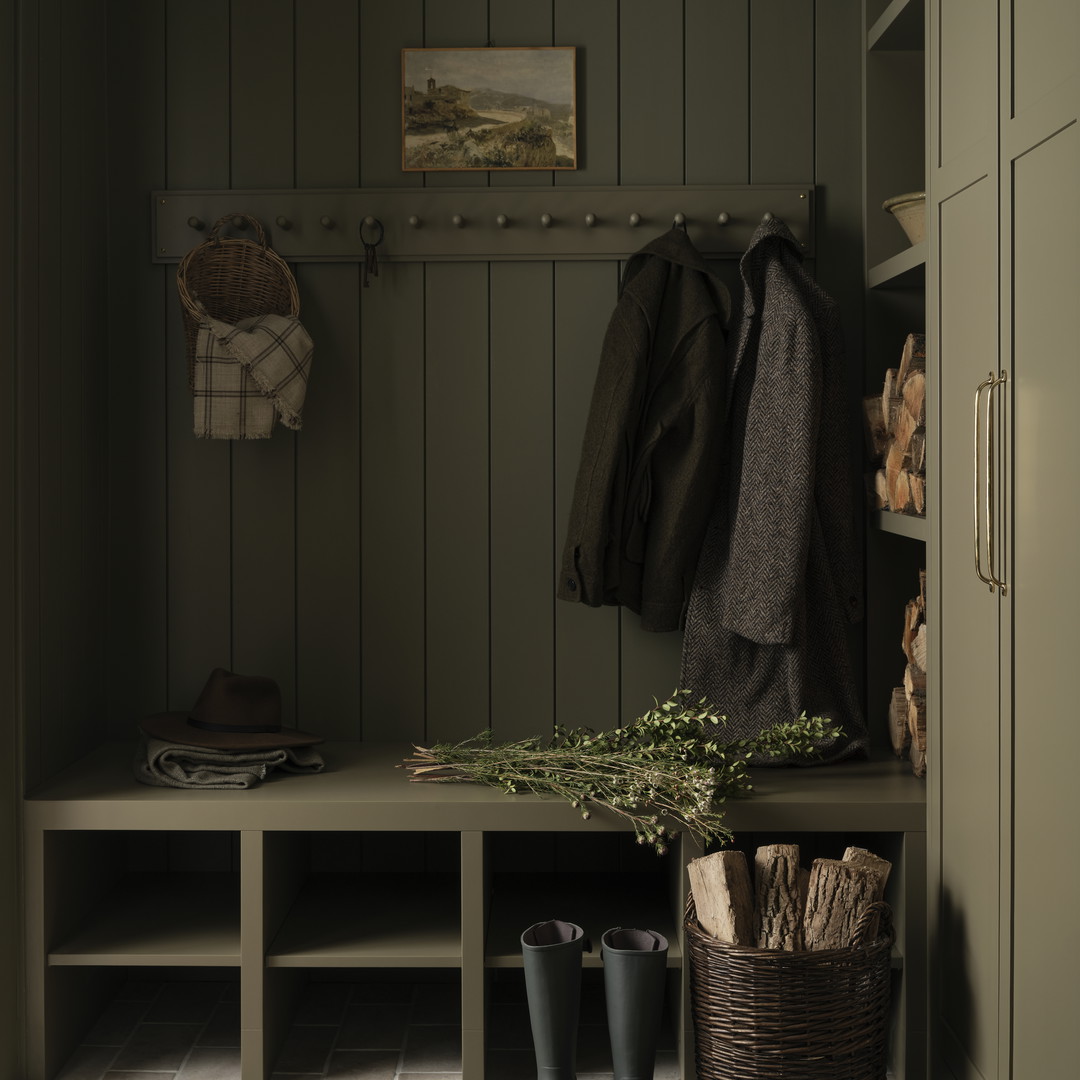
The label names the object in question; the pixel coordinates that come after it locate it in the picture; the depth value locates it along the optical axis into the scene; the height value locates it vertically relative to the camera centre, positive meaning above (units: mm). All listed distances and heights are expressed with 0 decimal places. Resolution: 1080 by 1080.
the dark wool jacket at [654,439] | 2377 +188
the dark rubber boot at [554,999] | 1995 -835
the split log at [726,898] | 1907 -628
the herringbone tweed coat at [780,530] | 2289 -3
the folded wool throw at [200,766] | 2225 -474
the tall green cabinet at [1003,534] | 1540 -7
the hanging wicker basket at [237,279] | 2527 +556
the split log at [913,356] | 2195 +338
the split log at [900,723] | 2400 -414
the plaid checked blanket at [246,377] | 2424 +324
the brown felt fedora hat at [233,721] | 2286 -397
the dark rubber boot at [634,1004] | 1981 -837
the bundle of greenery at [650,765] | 2055 -457
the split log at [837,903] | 1900 -630
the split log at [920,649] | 2258 -240
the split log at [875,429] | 2400 +214
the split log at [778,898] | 1919 -633
